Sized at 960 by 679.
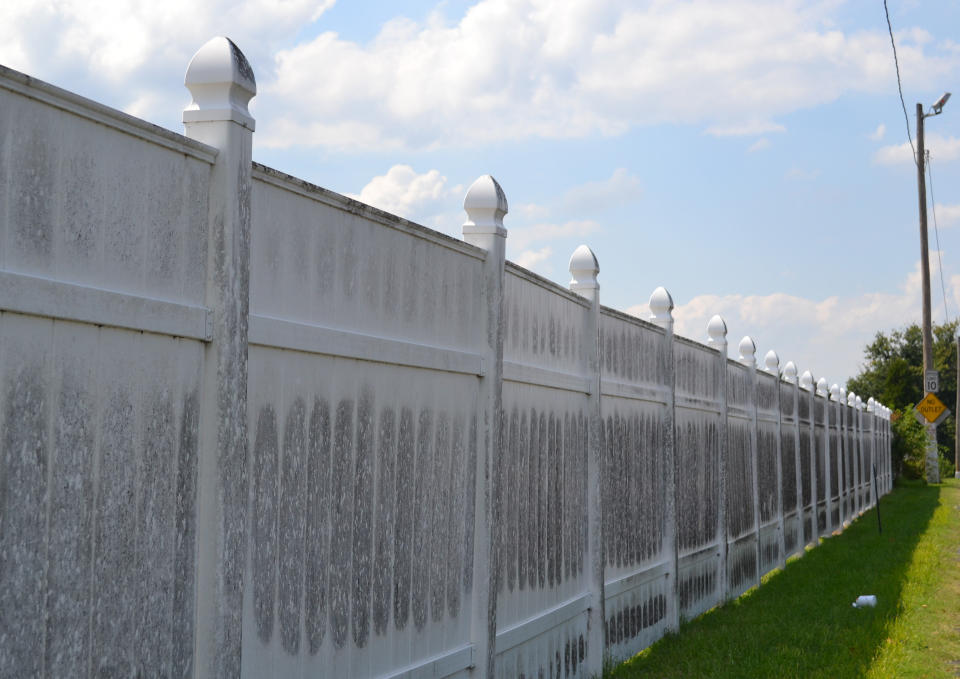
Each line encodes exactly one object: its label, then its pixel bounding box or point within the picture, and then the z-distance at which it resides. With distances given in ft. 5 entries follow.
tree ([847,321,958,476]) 210.18
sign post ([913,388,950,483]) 100.37
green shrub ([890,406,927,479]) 118.01
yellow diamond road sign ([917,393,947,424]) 100.32
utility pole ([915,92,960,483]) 103.14
